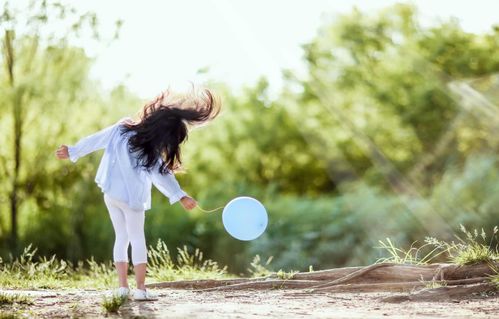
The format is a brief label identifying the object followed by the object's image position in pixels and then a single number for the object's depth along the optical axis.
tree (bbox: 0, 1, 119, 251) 14.58
